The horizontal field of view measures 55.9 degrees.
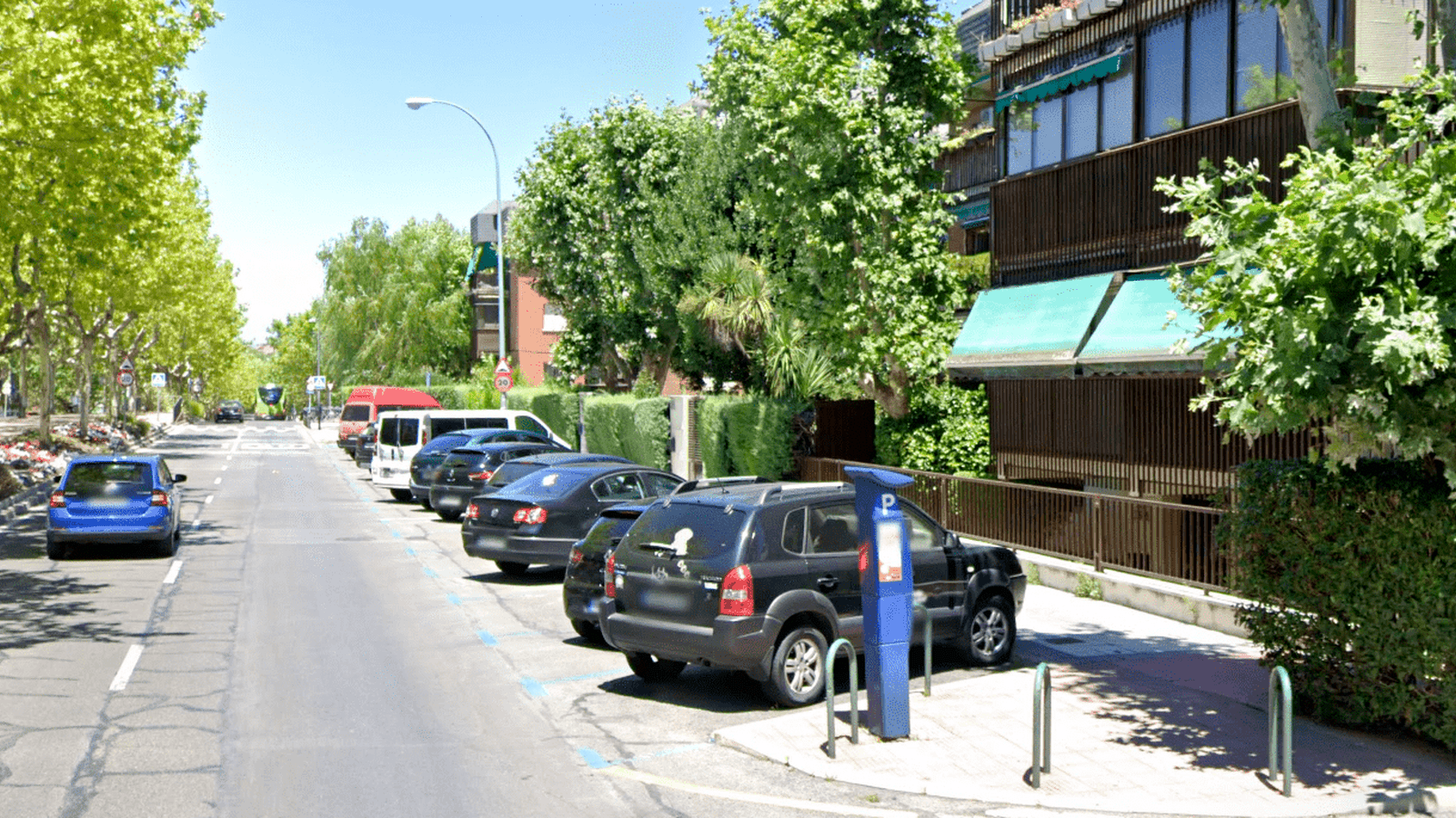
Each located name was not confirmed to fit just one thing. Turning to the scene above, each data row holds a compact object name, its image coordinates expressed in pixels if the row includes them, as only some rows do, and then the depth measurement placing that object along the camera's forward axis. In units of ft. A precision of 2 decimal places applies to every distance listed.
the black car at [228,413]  377.09
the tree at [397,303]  225.76
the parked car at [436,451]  91.76
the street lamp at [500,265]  129.84
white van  102.01
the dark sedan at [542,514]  55.21
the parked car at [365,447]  145.07
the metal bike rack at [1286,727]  25.35
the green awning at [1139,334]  53.72
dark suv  32.71
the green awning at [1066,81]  62.95
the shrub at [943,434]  73.56
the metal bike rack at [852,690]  28.30
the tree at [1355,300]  25.30
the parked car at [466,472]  80.74
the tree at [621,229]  114.83
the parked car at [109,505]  62.08
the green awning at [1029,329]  60.70
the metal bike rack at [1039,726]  26.03
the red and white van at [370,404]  162.61
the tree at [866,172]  71.15
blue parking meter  29.66
